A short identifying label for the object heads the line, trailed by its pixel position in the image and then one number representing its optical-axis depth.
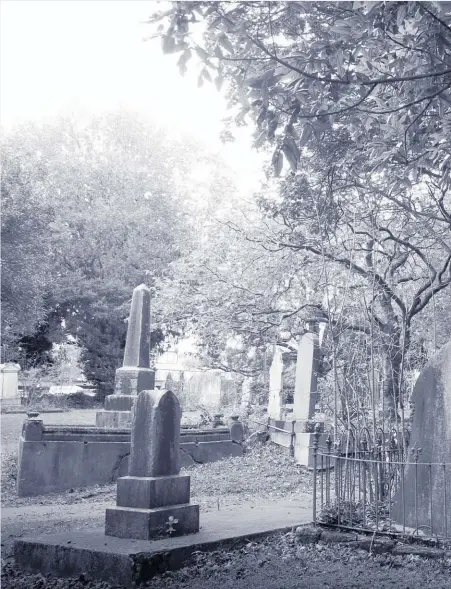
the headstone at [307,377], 15.63
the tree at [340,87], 4.88
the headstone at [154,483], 6.73
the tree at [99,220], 30.94
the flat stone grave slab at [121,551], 5.80
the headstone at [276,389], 18.04
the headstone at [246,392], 21.80
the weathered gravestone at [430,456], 6.61
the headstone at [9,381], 28.56
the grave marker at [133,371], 15.48
